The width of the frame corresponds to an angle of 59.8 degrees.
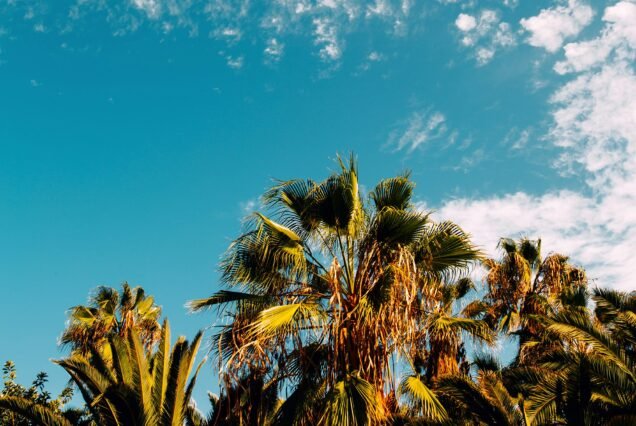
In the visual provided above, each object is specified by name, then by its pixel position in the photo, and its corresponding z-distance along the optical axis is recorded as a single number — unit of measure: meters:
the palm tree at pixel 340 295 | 7.91
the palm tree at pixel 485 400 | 8.94
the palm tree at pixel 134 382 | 10.35
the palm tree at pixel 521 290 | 15.66
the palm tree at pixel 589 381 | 7.81
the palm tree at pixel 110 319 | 16.41
